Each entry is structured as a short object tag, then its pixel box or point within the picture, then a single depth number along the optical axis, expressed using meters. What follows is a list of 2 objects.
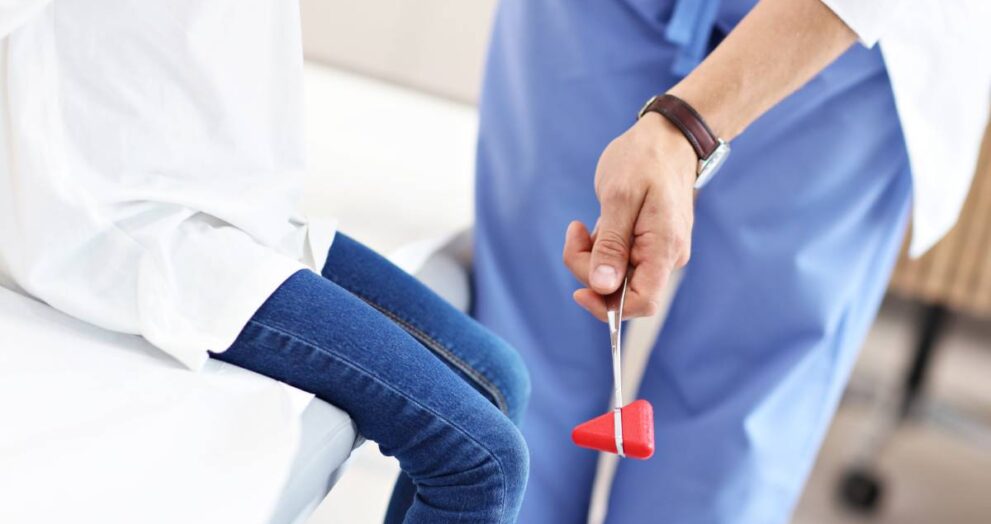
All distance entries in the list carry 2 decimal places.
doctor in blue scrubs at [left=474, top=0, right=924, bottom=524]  1.86
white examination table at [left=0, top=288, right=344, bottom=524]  1.46
